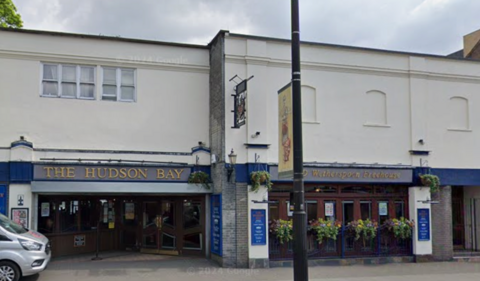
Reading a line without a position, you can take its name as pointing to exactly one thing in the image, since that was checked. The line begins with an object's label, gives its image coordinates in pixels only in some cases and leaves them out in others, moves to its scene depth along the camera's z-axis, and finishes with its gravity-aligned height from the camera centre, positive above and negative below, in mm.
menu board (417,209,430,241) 16516 -1393
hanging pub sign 14422 +2180
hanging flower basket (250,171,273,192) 14641 +109
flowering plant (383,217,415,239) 16234 -1450
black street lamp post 8492 +160
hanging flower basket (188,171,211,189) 15367 +104
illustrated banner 9570 +933
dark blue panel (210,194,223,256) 14803 -1244
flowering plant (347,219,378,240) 15914 -1442
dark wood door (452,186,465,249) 18969 -1395
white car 11219 -1534
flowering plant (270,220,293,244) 15070 -1402
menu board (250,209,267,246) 14711 -1286
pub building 14633 +1235
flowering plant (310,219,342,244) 15508 -1422
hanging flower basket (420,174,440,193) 16359 -17
